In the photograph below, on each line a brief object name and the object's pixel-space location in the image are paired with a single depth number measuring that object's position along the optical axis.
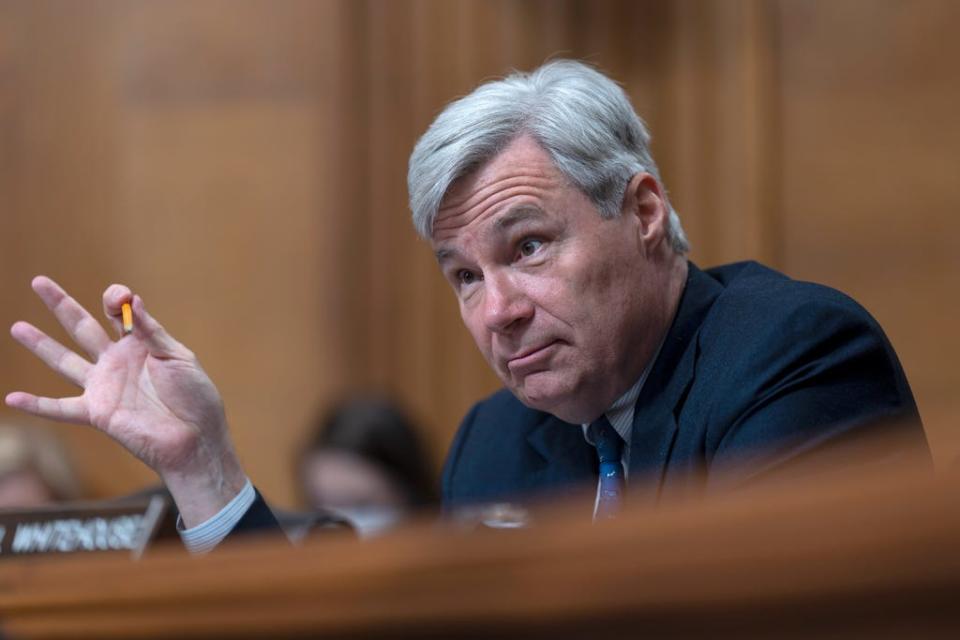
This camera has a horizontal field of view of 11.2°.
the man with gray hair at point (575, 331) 3.42
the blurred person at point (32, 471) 4.15
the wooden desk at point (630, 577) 1.53
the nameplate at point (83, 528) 3.29
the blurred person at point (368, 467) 4.24
